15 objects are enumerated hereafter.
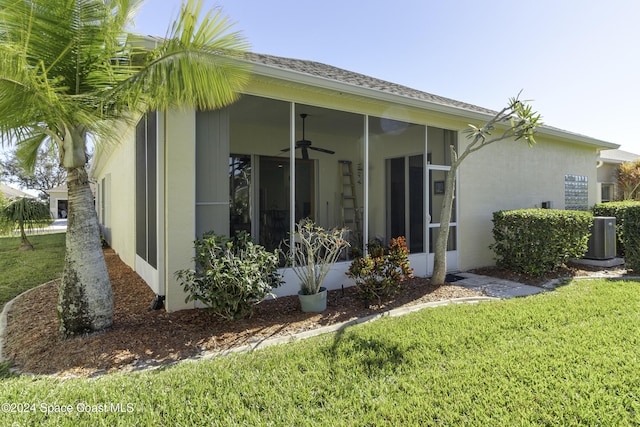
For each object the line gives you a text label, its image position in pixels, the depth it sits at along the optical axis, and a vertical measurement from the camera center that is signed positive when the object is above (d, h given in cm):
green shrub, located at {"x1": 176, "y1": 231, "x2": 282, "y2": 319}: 393 -77
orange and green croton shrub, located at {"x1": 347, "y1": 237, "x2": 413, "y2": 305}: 507 -91
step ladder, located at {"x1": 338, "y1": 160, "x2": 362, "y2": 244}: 983 +44
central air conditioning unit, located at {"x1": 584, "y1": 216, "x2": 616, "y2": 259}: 780 -68
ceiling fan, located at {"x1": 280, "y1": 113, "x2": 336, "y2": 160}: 800 +158
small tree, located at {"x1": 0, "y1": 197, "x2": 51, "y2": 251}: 1205 -6
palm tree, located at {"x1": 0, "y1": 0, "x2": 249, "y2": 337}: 324 +138
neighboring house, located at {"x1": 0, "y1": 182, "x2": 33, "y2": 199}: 2586 +176
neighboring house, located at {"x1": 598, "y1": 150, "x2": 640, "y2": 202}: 1728 +165
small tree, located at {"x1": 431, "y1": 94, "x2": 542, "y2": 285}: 576 +96
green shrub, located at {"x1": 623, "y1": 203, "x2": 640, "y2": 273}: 684 -55
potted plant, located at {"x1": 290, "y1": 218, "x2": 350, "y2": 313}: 477 -85
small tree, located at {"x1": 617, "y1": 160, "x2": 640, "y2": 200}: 1659 +143
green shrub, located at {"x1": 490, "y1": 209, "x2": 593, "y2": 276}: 652 -54
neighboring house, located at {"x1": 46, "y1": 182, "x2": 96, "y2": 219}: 3119 +135
